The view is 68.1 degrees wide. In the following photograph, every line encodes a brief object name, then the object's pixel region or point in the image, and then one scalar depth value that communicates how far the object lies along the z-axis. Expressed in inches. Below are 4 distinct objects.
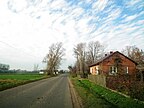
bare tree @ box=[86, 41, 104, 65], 1770.8
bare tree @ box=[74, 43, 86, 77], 1703.1
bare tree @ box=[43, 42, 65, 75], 1793.8
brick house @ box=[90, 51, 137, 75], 930.8
